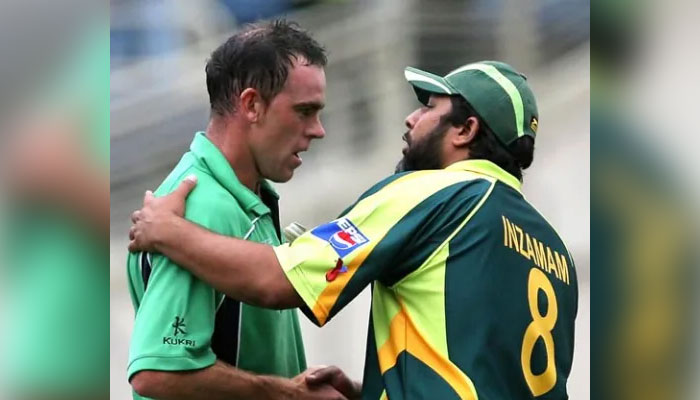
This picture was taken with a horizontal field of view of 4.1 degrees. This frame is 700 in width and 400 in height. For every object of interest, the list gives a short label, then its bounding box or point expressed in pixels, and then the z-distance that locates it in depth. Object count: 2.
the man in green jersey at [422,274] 13.58
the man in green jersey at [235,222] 13.59
